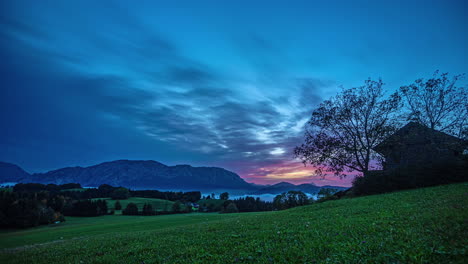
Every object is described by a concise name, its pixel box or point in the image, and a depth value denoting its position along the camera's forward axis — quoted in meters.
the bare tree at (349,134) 31.34
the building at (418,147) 26.59
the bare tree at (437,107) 27.82
